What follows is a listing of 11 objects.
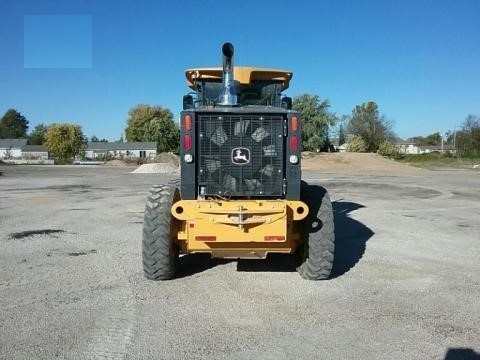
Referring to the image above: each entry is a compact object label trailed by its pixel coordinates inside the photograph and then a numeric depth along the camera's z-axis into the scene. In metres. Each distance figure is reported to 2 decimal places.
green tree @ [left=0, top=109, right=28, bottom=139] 153.62
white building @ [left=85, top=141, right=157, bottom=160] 100.29
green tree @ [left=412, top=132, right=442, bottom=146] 135.38
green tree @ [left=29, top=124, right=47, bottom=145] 133.62
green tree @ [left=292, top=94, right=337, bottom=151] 57.81
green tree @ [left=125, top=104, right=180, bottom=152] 87.46
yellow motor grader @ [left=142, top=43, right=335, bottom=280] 5.86
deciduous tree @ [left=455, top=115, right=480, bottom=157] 77.61
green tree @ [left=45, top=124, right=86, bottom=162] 91.44
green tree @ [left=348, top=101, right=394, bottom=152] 73.62
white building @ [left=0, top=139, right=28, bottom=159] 110.65
